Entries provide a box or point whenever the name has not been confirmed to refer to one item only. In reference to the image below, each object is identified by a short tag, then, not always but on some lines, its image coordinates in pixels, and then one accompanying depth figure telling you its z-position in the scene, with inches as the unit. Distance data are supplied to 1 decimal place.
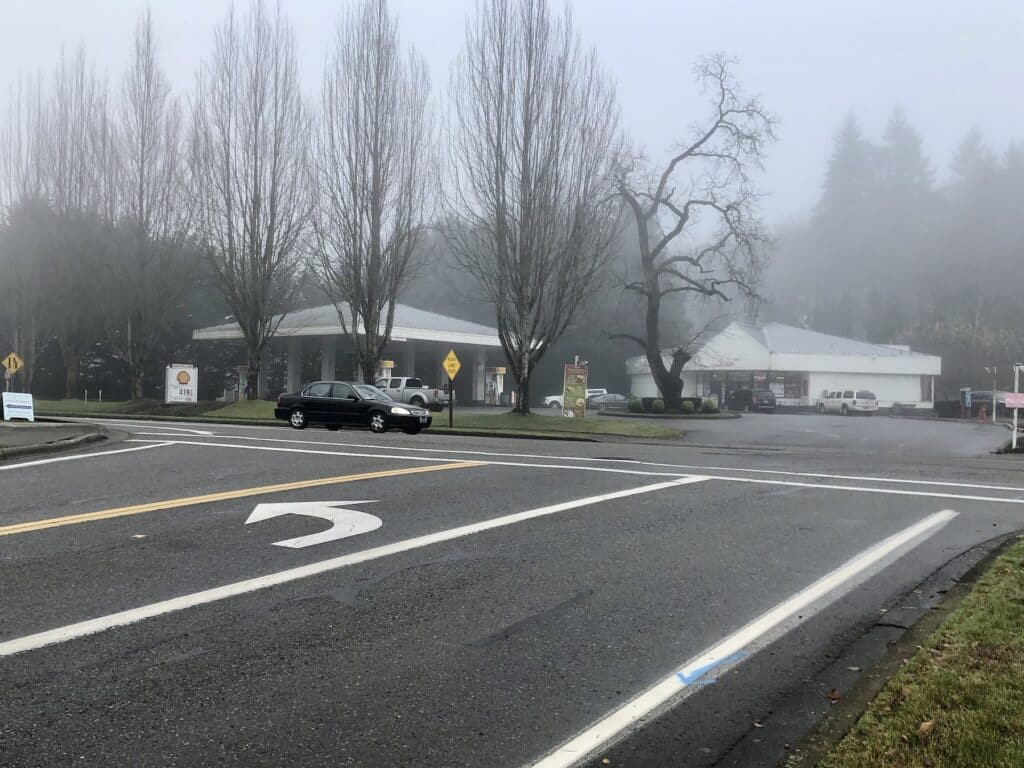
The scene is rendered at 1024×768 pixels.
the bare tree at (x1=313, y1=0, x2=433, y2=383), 1331.2
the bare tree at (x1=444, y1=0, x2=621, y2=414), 1138.7
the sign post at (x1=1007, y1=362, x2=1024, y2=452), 880.6
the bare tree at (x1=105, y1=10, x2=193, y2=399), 1658.5
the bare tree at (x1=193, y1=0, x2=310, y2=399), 1438.2
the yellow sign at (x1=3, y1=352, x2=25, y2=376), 1651.1
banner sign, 1218.6
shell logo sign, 1530.5
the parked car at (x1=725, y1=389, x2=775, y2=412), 2054.6
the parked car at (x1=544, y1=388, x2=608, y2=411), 2303.2
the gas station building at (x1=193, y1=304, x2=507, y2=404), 1750.7
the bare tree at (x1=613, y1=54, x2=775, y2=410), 1636.3
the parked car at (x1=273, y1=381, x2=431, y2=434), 962.7
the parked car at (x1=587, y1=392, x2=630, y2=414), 2220.7
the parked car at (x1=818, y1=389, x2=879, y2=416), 2060.8
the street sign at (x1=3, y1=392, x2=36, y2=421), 1068.7
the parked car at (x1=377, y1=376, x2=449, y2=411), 1512.1
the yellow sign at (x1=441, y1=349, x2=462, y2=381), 1081.4
